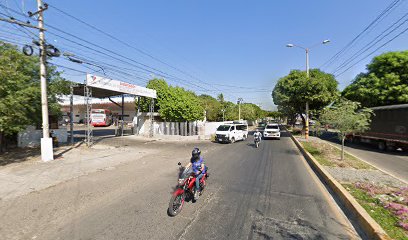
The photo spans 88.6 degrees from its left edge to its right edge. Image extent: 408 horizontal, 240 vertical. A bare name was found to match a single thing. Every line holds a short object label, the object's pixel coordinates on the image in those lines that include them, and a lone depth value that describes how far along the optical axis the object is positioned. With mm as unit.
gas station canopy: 18656
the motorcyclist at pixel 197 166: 5984
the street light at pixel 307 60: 23050
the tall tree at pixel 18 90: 9938
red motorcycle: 5102
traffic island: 4324
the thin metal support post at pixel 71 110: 18578
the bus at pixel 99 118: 44650
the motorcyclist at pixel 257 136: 18281
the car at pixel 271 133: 24000
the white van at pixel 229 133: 20850
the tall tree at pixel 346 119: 10836
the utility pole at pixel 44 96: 11594
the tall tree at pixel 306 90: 25636
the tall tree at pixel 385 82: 19891
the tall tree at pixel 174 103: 26062
